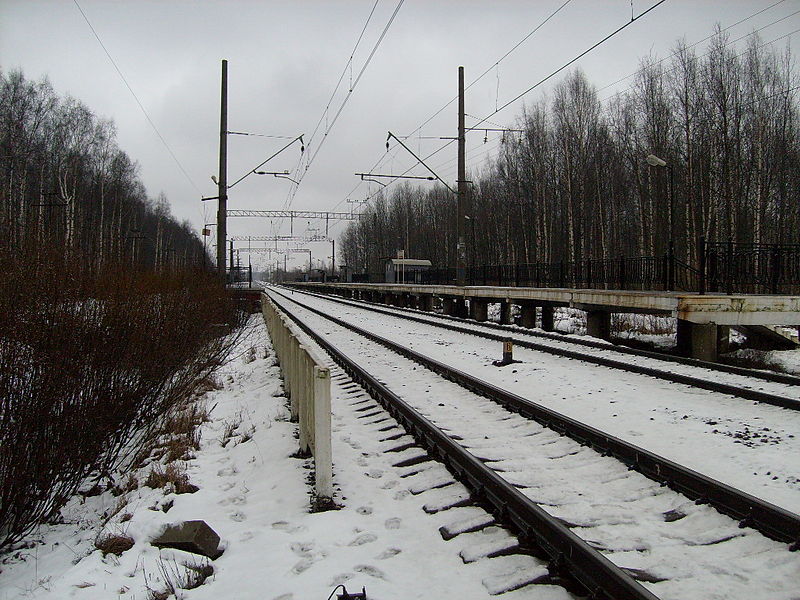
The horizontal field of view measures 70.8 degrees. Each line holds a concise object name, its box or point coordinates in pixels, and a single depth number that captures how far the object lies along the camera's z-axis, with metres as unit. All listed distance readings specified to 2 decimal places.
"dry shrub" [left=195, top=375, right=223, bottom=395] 10.17
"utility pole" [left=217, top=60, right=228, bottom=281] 19.68
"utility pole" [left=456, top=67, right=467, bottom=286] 23.30
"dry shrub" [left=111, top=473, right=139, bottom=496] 5.61
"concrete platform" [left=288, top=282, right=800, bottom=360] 10.45
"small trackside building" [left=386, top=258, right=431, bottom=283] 43.16
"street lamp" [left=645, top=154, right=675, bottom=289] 14.41
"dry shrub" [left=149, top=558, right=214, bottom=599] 3.35
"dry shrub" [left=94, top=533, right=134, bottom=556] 4.03
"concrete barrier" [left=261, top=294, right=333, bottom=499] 4.41
